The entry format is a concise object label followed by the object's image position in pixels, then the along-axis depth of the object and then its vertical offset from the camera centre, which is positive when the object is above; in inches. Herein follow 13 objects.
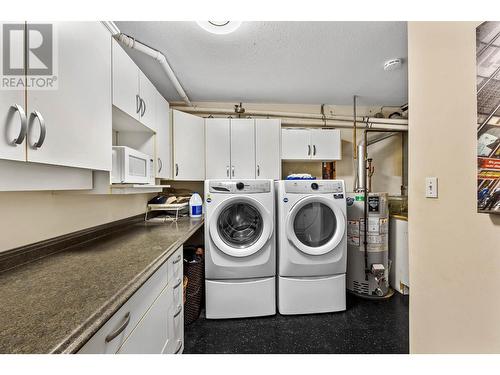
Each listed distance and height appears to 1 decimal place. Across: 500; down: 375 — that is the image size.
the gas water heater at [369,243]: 86.9 -23.6
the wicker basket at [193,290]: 71.1 -36.0
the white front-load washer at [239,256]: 71.5 -23.9
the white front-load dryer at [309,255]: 74.1 -24.2
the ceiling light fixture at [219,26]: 56.7 +44.7
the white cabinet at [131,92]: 49.1 +26.5
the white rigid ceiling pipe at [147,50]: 46.4 +43.1
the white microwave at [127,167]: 49.1 +5.3
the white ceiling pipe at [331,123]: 107.9 +34.7
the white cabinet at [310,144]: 104.3 +21.7
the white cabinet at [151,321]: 24.7 -21.1
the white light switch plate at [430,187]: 38.7 +0.0
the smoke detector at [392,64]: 75.7 +45.8
